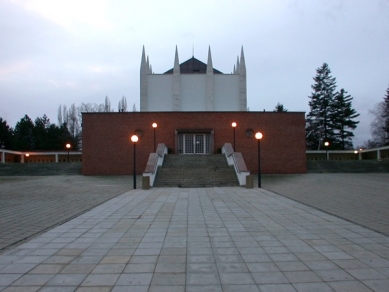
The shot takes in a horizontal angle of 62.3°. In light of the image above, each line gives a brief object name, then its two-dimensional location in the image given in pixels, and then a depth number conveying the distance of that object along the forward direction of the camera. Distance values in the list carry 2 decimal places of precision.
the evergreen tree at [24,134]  64.38
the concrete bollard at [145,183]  18.17
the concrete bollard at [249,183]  18.74
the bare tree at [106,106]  82.56
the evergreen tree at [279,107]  75.94
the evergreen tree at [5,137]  60.50
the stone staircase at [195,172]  20.48
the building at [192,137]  30.34
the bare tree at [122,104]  81.19
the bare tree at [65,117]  82.56
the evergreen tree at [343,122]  61.47
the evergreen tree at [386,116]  54.78
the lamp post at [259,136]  19.20
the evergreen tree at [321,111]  61.72
